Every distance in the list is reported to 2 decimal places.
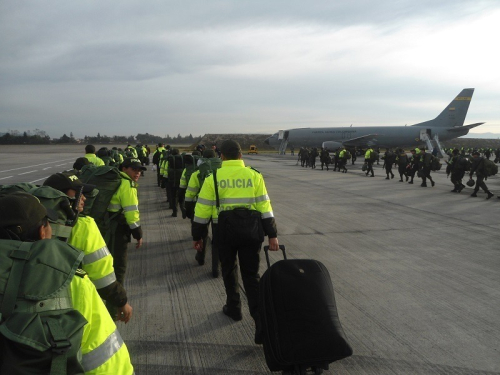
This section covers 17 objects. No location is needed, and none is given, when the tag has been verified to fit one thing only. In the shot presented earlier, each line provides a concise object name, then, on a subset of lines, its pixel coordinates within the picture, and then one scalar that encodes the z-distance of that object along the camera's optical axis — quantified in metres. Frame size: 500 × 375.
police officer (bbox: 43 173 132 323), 2.67
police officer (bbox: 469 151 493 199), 14.13
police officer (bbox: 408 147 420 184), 18.39
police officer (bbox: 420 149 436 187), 17.23
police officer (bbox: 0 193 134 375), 1.78
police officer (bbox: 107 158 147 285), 4.81
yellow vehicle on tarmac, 60.89
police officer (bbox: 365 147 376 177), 22.28
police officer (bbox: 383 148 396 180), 20.77
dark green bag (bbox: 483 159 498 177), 13.95
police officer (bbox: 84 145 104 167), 10.63
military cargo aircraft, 46.96
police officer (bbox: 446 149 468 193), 15.25
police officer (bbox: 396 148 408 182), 19.19
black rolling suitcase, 2.95
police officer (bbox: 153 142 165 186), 17.19
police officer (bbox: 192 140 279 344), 4.29
